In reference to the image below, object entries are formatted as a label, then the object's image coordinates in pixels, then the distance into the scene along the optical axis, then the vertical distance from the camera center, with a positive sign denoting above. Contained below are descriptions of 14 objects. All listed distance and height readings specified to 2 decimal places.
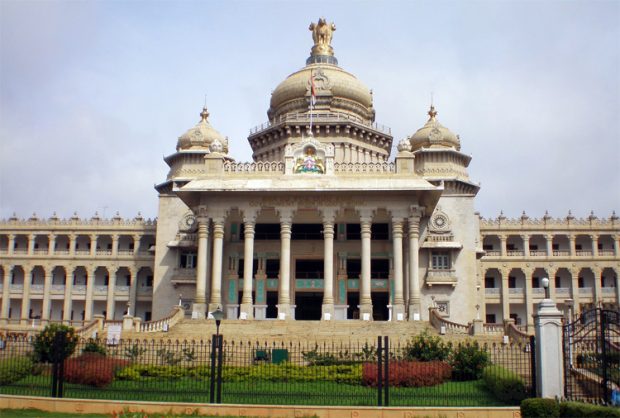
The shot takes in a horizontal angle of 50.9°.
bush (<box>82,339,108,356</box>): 25.23 -1.61
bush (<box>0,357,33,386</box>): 21.01 -2.08
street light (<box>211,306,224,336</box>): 20.80 -0.22
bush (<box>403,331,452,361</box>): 25.02 -1.49
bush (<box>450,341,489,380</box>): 22.91 -1.84
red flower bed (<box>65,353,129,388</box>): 20.69 -2.03
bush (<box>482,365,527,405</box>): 18.83 -2.16
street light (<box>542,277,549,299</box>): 19.53 +0.80
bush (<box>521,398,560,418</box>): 15.79 -2.30
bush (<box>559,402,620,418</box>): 15.19 -2.26
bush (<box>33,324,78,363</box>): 19.53 -1.29
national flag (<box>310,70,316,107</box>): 45.41 +15.14
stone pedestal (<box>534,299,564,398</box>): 17.83 -1.10
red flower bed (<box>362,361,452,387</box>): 21.39 -2.08
